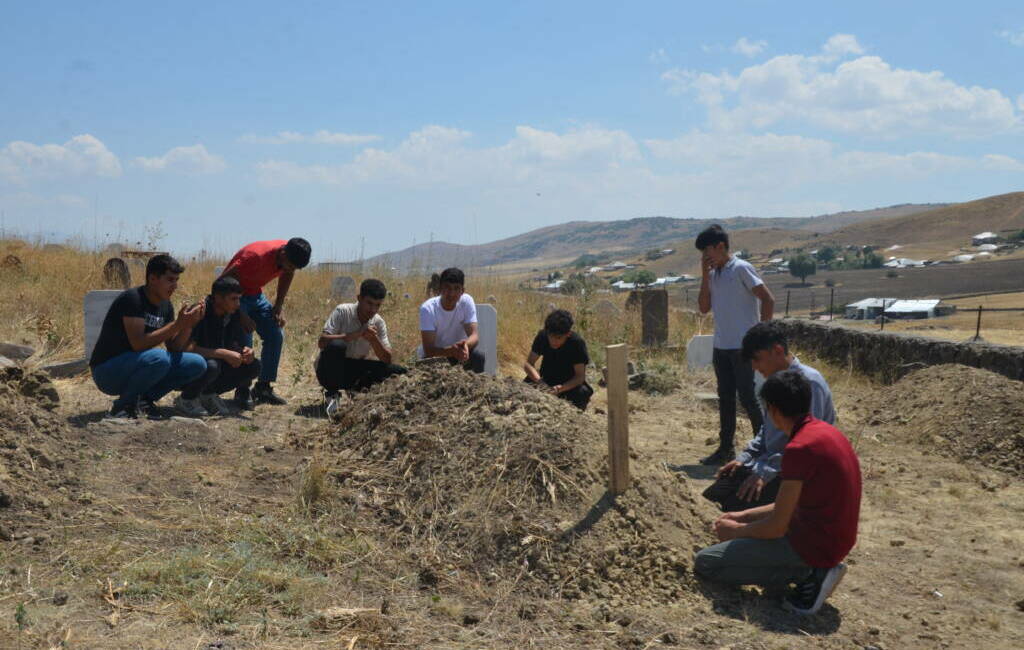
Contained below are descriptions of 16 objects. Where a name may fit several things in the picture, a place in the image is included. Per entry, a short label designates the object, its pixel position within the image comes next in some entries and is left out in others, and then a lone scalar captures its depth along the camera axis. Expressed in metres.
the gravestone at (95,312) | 7.46
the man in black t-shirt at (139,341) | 5.50
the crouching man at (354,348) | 6.39
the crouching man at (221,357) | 6.03
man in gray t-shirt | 5.73
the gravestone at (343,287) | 12.09
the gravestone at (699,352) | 9.77
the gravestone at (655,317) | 11.23
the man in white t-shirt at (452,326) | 6.46
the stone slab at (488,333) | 8.18
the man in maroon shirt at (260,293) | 6.54
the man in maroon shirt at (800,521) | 3.39
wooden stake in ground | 3.91
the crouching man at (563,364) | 6.07
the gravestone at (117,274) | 11.03
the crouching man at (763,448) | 4.08
